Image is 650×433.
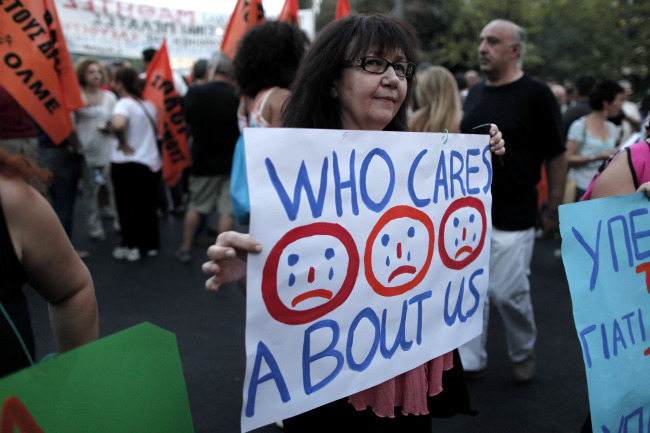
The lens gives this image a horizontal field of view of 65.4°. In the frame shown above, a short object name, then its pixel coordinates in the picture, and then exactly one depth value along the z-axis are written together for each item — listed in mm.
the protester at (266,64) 2770
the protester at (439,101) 3264
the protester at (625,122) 5360
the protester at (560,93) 7555
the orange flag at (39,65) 3238
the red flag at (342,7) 4176
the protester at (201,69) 6289
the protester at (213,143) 4680
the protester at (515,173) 2799
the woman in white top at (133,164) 4930
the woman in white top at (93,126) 5023
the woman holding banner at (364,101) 1392
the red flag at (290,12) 4106
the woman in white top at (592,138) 4680
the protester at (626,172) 1631
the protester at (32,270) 1029
